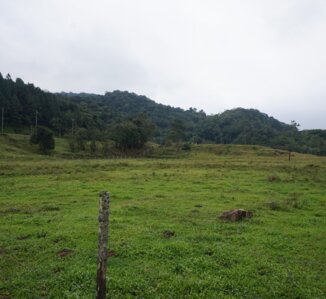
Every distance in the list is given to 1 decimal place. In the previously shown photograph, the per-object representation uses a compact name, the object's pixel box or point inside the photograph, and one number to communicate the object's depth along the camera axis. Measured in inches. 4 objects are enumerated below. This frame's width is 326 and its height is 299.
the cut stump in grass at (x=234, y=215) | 687.7
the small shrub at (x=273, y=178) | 1368.5
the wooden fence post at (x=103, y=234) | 291.6
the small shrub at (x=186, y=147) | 3944.4
